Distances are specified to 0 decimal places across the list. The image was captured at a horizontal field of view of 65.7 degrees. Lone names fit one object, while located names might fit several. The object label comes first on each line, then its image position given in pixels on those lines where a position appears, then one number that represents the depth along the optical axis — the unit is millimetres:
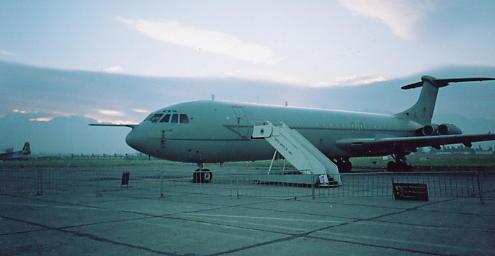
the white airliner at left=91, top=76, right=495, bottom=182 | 17297
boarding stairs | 15865
